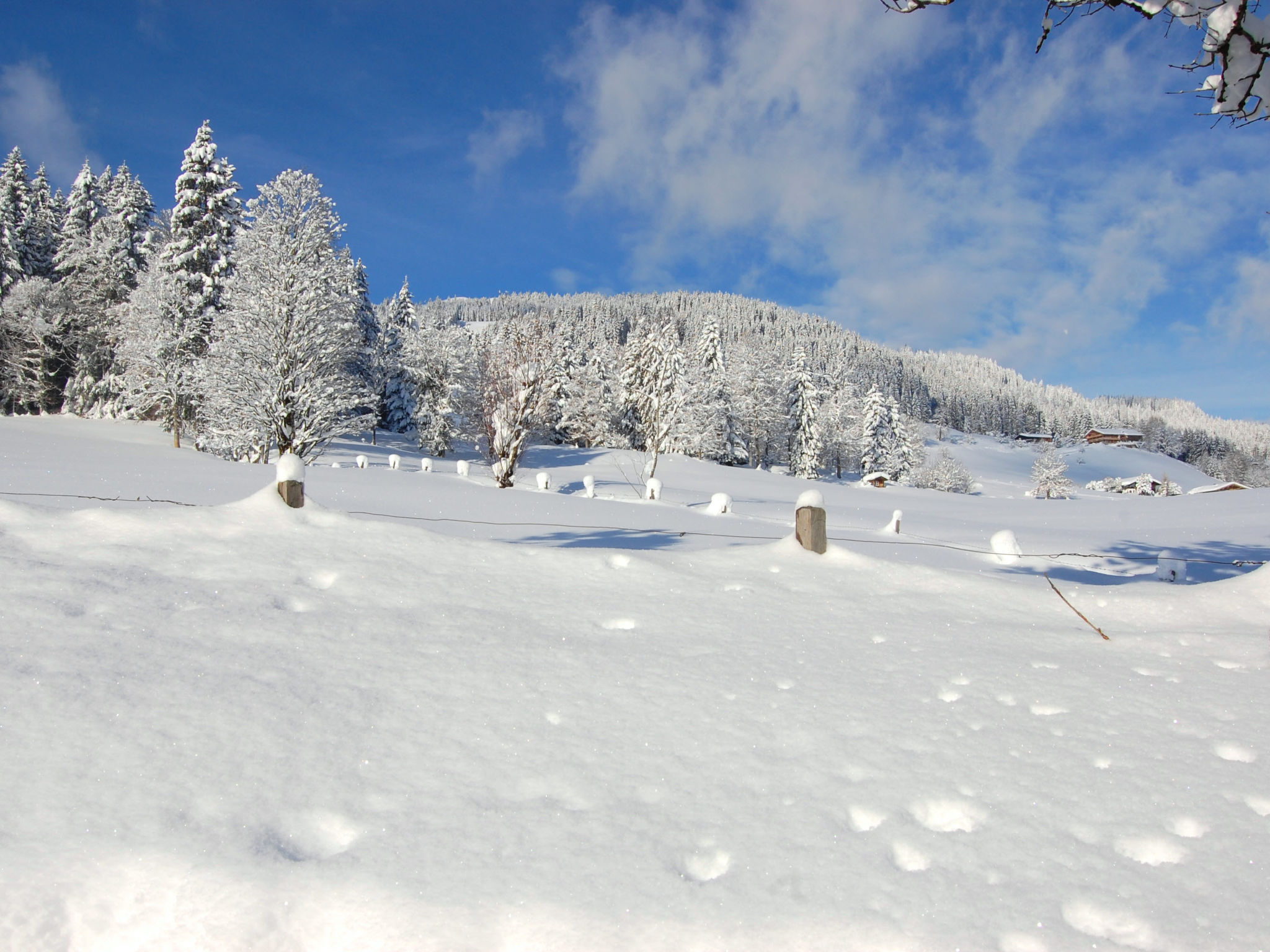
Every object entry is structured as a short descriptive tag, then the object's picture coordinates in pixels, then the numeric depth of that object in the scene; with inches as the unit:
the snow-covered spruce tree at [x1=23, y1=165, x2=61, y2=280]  1585.9
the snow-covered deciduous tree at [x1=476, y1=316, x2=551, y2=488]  856.9
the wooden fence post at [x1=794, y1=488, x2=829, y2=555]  223.0
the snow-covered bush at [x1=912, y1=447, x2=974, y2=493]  2418.8
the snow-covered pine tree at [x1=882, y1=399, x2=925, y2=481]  2240.4
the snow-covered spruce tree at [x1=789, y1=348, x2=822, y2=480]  1888.5
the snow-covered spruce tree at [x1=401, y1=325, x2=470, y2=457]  1653.5
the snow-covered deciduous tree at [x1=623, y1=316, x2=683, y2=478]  1282.0
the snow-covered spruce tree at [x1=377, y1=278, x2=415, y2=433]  1852.9
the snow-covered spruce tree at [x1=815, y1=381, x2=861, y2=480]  2246.6
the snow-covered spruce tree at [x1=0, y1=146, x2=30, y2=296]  1464.1
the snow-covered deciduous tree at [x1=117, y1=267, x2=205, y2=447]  1016.9
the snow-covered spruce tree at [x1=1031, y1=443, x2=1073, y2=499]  2320.4
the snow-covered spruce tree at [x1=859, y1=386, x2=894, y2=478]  2191.2
